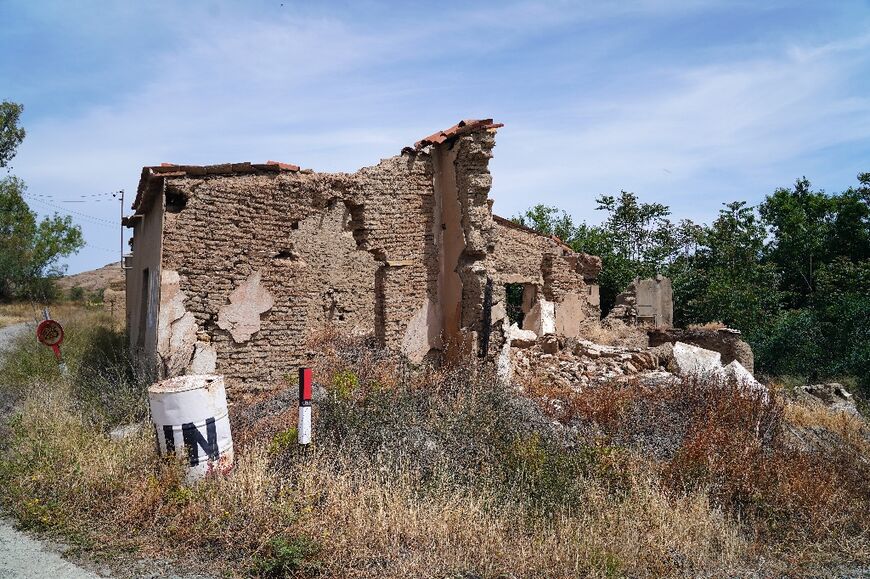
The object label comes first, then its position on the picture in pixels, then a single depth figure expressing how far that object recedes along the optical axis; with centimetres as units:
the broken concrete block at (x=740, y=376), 1035
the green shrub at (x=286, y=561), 513
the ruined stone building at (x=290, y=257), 896
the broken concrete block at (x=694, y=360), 1193
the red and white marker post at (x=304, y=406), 654
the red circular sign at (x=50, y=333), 1162
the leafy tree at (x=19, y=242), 3234
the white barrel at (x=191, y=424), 633
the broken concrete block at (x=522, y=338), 1308
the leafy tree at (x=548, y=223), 2789
